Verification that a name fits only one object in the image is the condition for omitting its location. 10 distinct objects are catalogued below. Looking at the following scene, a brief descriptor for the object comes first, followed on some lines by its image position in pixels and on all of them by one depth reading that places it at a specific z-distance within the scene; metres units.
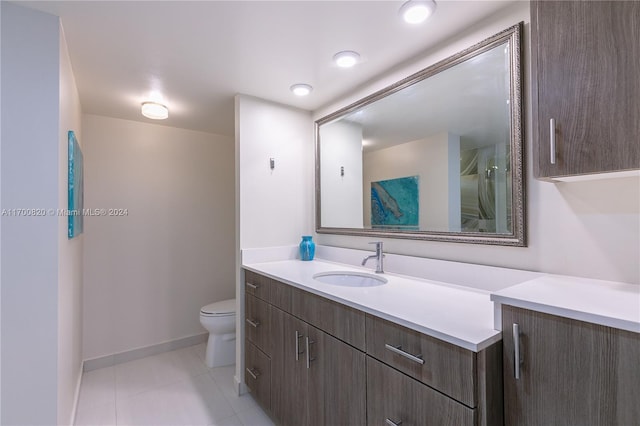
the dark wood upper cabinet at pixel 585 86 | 0.82
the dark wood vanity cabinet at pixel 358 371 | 0.85
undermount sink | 1.80
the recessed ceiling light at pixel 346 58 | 1.66
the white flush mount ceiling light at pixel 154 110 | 2.35
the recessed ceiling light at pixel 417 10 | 1.27
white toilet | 2.52
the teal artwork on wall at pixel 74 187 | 1.66
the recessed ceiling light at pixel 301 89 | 2.08
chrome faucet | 1.80
